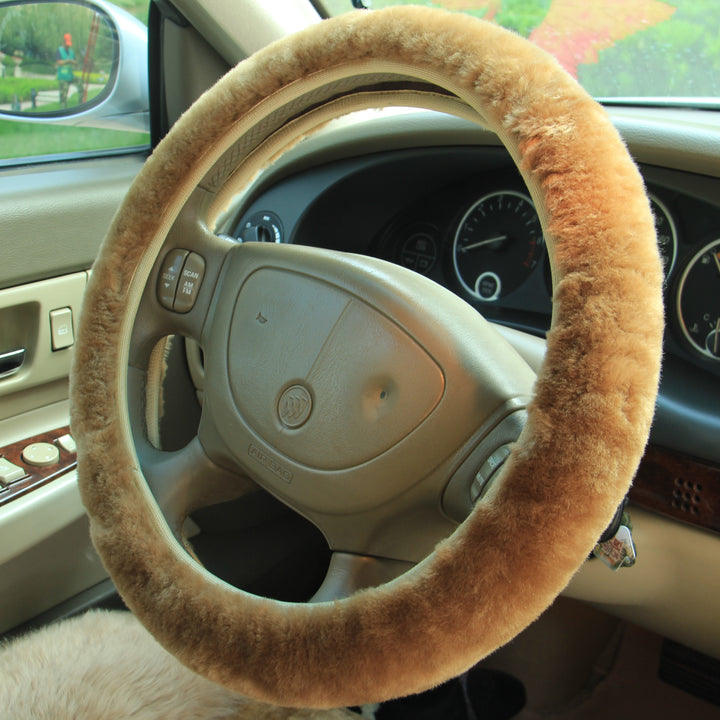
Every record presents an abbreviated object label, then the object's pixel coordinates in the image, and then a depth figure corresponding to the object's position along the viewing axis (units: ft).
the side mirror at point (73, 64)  4.56
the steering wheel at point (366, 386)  1.42
